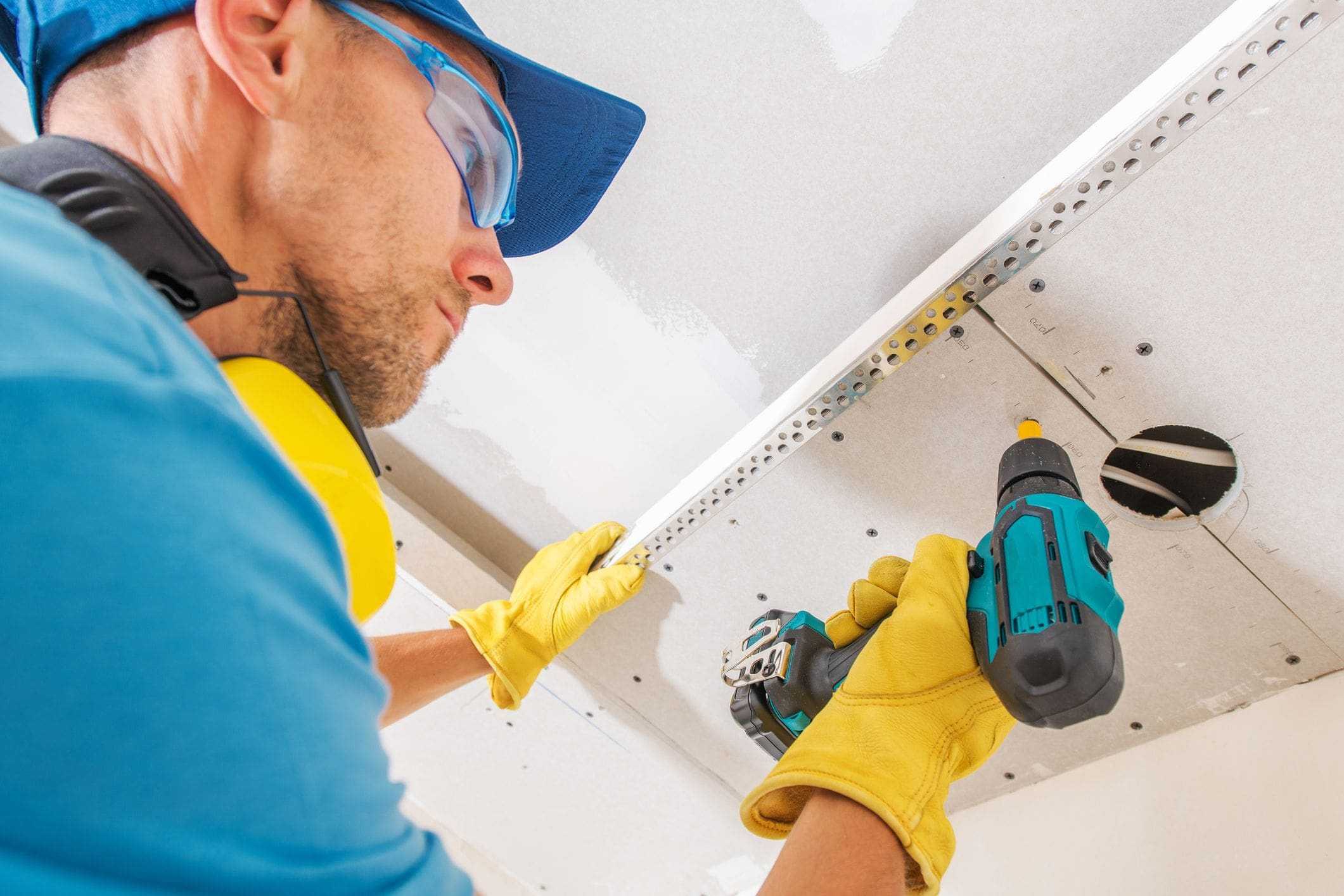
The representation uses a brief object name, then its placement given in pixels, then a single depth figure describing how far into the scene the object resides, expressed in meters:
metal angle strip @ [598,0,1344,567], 0.94
